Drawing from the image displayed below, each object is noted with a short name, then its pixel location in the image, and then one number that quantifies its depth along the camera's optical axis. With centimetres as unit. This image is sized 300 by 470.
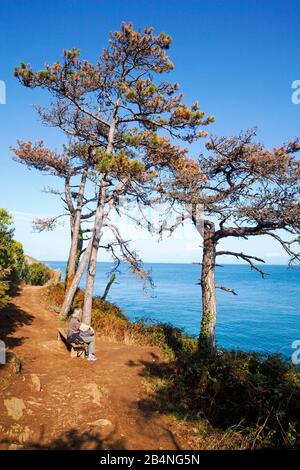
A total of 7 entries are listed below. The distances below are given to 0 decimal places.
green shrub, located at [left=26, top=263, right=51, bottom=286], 2514
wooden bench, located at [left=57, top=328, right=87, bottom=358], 961
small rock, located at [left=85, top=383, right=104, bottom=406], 681
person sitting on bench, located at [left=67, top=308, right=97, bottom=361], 951
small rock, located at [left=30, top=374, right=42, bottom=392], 692
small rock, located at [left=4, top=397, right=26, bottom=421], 569
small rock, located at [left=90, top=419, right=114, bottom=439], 549
